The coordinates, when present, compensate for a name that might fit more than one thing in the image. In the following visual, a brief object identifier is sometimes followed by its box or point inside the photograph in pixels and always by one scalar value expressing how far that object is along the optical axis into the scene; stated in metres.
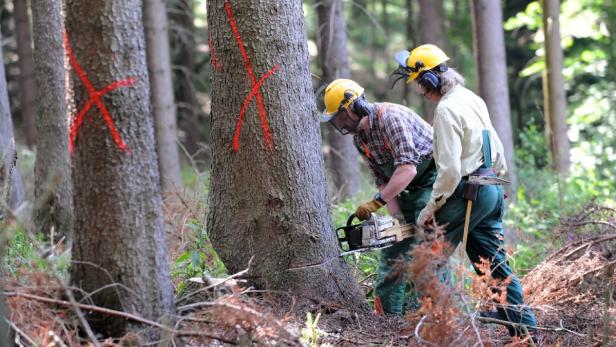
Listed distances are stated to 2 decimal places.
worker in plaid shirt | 11.11
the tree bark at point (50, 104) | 15.68
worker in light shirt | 10.20
